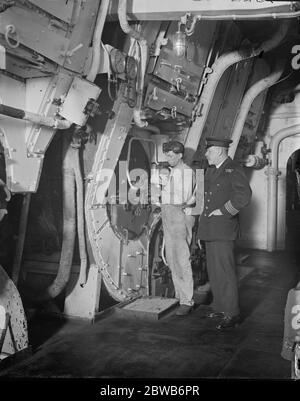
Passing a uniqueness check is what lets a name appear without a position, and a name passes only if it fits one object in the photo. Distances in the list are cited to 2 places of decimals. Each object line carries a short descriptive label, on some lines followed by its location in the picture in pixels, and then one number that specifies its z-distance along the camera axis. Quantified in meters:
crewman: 3.94
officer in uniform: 3.55
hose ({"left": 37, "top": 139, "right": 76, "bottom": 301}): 3.46
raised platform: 3.67
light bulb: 3.56
